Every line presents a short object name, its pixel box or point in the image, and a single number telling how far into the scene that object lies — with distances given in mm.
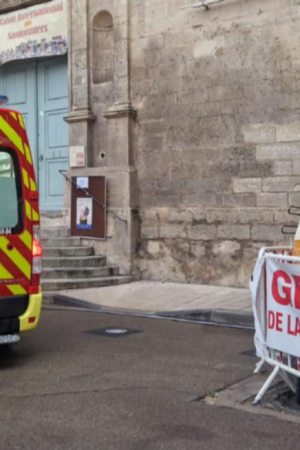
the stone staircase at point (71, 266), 10953
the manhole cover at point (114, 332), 7673
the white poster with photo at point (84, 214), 12125
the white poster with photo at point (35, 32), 13102
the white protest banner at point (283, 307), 4801
